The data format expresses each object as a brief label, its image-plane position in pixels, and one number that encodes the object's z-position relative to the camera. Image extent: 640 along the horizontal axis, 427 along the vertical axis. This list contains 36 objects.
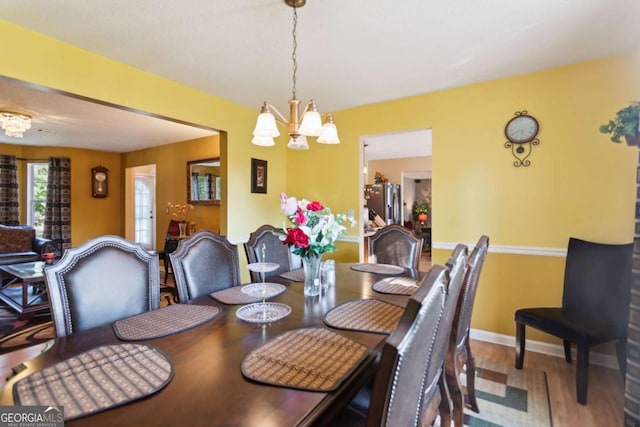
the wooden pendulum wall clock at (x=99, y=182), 5.95
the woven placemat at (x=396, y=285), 1.74
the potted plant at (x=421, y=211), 7.63
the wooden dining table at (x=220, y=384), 0.70
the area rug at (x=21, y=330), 2.62
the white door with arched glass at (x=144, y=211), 6.29
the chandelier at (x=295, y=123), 1.74
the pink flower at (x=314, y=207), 1.61
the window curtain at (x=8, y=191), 5.19
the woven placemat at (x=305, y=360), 0.85
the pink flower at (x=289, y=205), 1.46
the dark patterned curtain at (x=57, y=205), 5.52
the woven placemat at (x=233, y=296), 1.57
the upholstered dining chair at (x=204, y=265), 1.74
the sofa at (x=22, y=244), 4.48
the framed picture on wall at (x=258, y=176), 3.60
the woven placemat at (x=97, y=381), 0.74
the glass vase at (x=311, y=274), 1.67
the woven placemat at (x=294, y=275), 2.03
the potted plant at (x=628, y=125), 1.66
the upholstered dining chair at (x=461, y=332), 1.38
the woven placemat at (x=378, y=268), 2.23
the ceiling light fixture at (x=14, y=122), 3.44
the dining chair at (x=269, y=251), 2.26
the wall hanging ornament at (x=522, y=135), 2.55
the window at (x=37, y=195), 5.68
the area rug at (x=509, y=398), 1.71
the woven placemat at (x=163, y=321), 1.16
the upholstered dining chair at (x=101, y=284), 1.26
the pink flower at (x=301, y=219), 1.54
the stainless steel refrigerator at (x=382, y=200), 6.54
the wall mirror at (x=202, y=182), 5.01
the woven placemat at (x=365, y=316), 1.23
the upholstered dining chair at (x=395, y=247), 2.54
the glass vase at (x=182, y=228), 4.92
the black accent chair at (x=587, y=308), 1.87
